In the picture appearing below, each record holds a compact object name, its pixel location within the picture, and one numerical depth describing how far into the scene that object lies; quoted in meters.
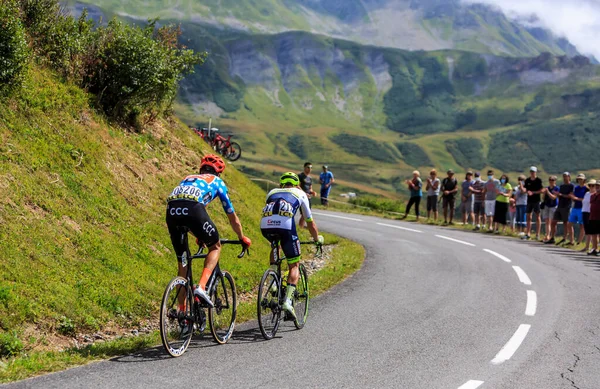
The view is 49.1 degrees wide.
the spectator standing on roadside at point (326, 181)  28.31
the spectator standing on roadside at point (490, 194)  22.70
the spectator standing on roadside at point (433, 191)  25.71
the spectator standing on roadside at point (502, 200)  22.22
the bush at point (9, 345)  6.56
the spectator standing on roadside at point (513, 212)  23.65
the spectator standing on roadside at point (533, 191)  20.80
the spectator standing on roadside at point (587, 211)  17.83
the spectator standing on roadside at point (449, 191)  25.56
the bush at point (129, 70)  13.88
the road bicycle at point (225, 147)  28.06
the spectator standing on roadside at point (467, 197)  24.69
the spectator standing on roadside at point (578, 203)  19.59
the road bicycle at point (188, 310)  6.87
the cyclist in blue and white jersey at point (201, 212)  7.17
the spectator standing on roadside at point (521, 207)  22.14
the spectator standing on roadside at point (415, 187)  25.86
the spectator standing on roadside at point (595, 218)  17.31
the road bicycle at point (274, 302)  7.97
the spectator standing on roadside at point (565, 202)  19.91
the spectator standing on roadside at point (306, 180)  22.34
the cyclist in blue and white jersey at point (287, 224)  8.37
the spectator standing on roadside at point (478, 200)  24.02
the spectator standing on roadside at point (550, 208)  20.34
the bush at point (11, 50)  10.77
